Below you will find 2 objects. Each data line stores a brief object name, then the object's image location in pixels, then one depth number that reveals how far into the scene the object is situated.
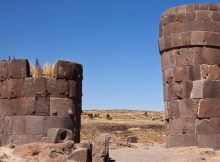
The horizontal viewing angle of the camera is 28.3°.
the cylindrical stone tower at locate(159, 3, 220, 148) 16.33
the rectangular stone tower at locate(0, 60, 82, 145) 14.76
